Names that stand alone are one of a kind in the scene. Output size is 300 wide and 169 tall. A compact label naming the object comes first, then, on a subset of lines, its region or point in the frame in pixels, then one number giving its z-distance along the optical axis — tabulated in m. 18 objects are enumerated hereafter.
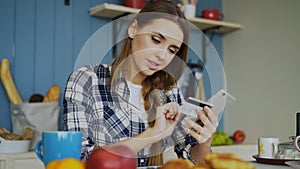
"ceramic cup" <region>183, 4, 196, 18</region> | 2.53
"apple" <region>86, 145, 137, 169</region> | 0.57
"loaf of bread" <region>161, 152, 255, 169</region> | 0.54
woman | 1.00
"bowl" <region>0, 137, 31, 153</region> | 1.85
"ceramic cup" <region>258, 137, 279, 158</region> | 1.24
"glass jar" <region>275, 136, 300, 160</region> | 1.19
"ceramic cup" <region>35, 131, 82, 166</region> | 0.72
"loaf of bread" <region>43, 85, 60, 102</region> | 2.13
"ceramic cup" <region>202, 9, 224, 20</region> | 2.66
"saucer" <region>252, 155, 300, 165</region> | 1.16
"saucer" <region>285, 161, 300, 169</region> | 1.04
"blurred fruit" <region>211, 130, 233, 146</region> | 2.42
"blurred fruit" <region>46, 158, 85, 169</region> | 0.59
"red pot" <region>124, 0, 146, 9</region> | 2.35
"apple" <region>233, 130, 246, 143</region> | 2.63
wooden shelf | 2.27
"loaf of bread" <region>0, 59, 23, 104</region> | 2.07
